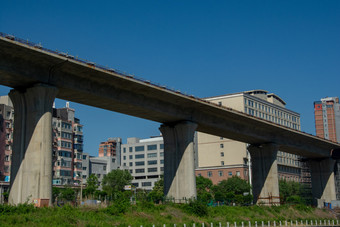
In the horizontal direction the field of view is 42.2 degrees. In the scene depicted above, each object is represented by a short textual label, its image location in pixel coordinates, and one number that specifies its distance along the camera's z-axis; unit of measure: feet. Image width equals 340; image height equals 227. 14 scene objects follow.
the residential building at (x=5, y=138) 326.07
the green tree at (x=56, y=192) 307.17
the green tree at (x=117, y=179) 423.64
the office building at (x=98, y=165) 469.98
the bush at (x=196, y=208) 168.76
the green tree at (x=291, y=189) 397.06
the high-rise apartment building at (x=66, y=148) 368.07
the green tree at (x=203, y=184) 406.52
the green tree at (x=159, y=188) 400.55
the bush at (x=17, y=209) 117.57
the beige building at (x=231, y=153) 456.45
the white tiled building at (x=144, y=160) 557.33
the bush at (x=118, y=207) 139.13
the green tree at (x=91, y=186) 331.26
